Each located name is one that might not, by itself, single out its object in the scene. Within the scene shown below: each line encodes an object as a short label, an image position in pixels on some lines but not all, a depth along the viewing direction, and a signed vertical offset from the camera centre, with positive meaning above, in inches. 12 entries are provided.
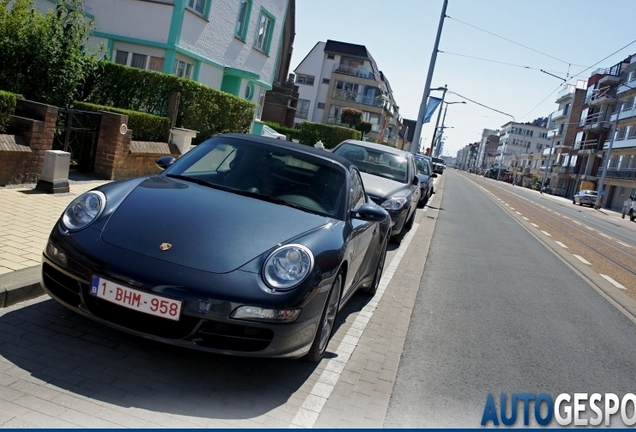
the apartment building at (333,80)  3112.7 +350.5
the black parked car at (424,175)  744.3 -8.1
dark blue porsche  141.2 -32.8
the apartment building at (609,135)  2588.6 +329.3
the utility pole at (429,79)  1130.0 +162.0
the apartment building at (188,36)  709.9 +100.0
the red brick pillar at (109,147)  393.1 -26.2
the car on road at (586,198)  2324.1 +8.3
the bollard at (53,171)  319.6 -38.9
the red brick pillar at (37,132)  324.2 -20.9
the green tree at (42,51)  369.1 +24.4
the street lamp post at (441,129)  3239.2 +231.7
